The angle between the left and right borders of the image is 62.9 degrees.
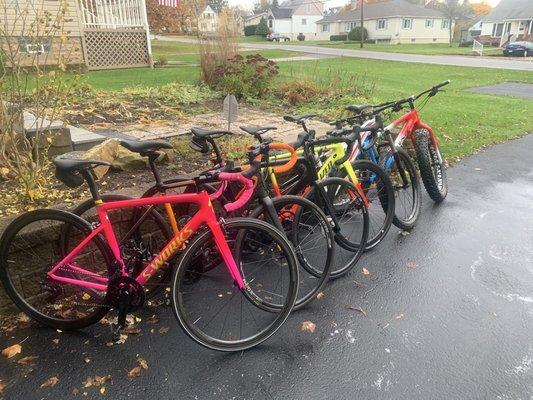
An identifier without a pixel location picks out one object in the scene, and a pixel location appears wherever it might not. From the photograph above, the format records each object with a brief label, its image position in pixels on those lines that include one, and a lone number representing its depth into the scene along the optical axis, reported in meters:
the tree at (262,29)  62.81
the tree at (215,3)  92.06
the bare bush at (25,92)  3.36
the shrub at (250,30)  67.50
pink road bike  2.51
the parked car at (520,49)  30.92
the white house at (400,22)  55.28
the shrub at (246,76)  8.38
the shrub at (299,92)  8.08
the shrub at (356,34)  52.25
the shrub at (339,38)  56.38
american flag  22.55
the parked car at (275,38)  55.56
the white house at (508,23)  46.50
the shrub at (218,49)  8.93
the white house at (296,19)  72.94
